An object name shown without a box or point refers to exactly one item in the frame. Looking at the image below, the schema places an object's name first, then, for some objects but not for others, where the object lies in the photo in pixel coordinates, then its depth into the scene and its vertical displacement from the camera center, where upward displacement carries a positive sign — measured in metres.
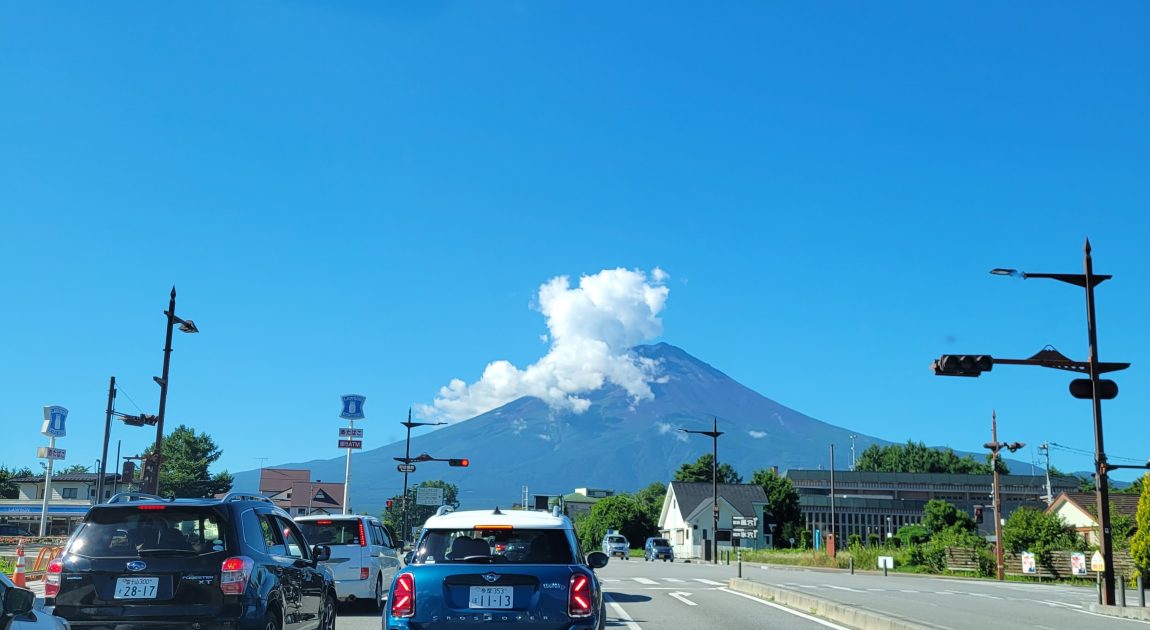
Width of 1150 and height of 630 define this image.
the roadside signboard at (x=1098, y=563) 23.46 -1.37
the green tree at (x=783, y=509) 102.62 -1.28
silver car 6.04 -0.79
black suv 8.81 -0.80
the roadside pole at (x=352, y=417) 57.28 +4.01
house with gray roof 95.00 -1.62
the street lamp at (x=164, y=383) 27.38 +2.68
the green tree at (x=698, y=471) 127.31 +3.00
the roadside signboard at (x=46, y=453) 69.75 +1.69
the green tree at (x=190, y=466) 102.69 +1.54
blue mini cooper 8.16 -0.79
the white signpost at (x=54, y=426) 70.94 +3.70
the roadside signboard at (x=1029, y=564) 46.00 -2.80
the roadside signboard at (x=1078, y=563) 41.41 -2.43
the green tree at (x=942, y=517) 82.97 -1.40
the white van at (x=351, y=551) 16.20 -1.08
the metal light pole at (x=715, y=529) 61.19 -2.20
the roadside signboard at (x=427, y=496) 68.31 -0.61
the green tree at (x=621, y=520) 102.31 -2.90
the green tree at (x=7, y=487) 99.50 -1.05
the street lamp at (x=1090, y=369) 22.02 +2.94
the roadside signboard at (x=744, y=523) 64.59 -1.77
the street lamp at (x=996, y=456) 45.28 +2.21
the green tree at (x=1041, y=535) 46.44 -1.49
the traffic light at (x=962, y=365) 21.95 +2.99
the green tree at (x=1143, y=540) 34.72 -1.17
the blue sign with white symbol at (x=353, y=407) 59.56 +4.70
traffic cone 19.50 -1.97
